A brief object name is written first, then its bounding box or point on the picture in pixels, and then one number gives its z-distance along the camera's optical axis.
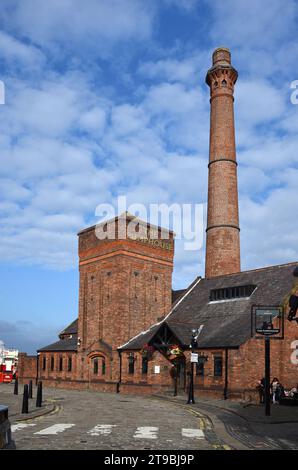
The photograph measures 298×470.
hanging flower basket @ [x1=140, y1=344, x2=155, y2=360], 36.85
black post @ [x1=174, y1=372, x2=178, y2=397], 33.16
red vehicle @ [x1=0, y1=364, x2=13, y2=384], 53.47
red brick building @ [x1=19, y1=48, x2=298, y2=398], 32.81
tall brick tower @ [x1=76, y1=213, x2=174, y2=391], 41.97
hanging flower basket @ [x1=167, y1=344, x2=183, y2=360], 34.16
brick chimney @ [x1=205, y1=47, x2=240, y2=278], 44.34
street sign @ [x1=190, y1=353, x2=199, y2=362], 27.35
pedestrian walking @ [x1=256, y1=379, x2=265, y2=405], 27.30
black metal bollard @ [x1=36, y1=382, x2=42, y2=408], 22.55
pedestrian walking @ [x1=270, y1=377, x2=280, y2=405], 26.64
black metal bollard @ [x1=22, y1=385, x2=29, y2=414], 19.77
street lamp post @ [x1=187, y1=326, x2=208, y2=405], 27.33
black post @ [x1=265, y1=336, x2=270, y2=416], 20.57
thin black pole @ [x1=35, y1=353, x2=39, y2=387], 50.97
